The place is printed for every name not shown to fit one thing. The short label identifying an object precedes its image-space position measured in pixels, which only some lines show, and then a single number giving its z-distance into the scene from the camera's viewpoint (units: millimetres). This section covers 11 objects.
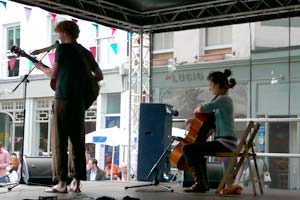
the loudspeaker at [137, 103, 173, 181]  7672
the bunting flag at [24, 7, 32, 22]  11036
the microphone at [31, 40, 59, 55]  5043
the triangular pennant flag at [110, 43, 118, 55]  17067
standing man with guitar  4992
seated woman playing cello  5691
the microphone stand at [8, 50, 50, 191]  5383
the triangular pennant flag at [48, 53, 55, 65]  14525
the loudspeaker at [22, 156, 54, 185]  6535
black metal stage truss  8195
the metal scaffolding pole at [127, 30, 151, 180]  9641
